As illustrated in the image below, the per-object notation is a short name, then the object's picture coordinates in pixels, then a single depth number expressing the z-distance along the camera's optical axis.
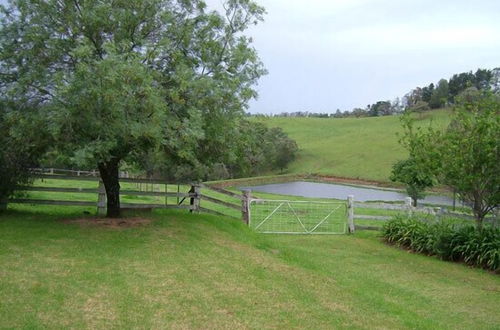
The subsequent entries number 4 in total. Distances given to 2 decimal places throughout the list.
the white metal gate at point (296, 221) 17.32
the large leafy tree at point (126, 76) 10.02
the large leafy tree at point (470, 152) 12.32
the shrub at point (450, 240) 12.14
